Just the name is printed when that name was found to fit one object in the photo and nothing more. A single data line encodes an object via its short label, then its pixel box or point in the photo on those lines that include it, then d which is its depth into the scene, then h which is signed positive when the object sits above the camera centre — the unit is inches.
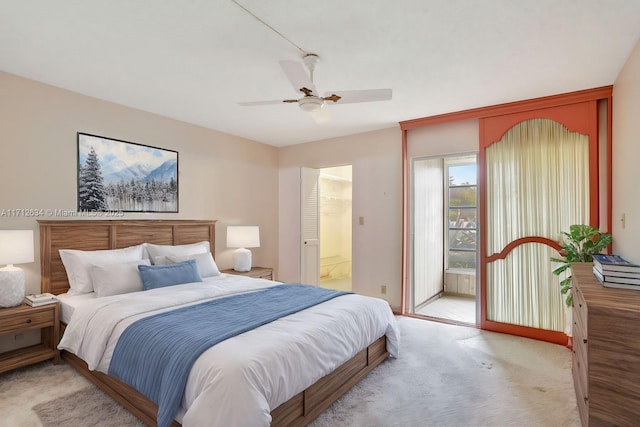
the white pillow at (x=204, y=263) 143.6 -22.8
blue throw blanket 68.2 -29.4
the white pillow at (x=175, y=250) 141.8 -16.6
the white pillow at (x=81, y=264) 119.2 -18.6
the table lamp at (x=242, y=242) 177.1 -16.3
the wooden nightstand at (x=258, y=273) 174.9 -32.4
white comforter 62.7 -32.6
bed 66.2 -35.7
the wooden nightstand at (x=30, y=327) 100.0 -35.9
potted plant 113.7 -12.0
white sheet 109.2 -30.1
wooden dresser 59.9 -27.6
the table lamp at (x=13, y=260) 101.8 -14.6
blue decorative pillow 121.2 -23.6
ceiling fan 87.1 +34.0
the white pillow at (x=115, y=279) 114.3 -23.4
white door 205.3 -9.5
